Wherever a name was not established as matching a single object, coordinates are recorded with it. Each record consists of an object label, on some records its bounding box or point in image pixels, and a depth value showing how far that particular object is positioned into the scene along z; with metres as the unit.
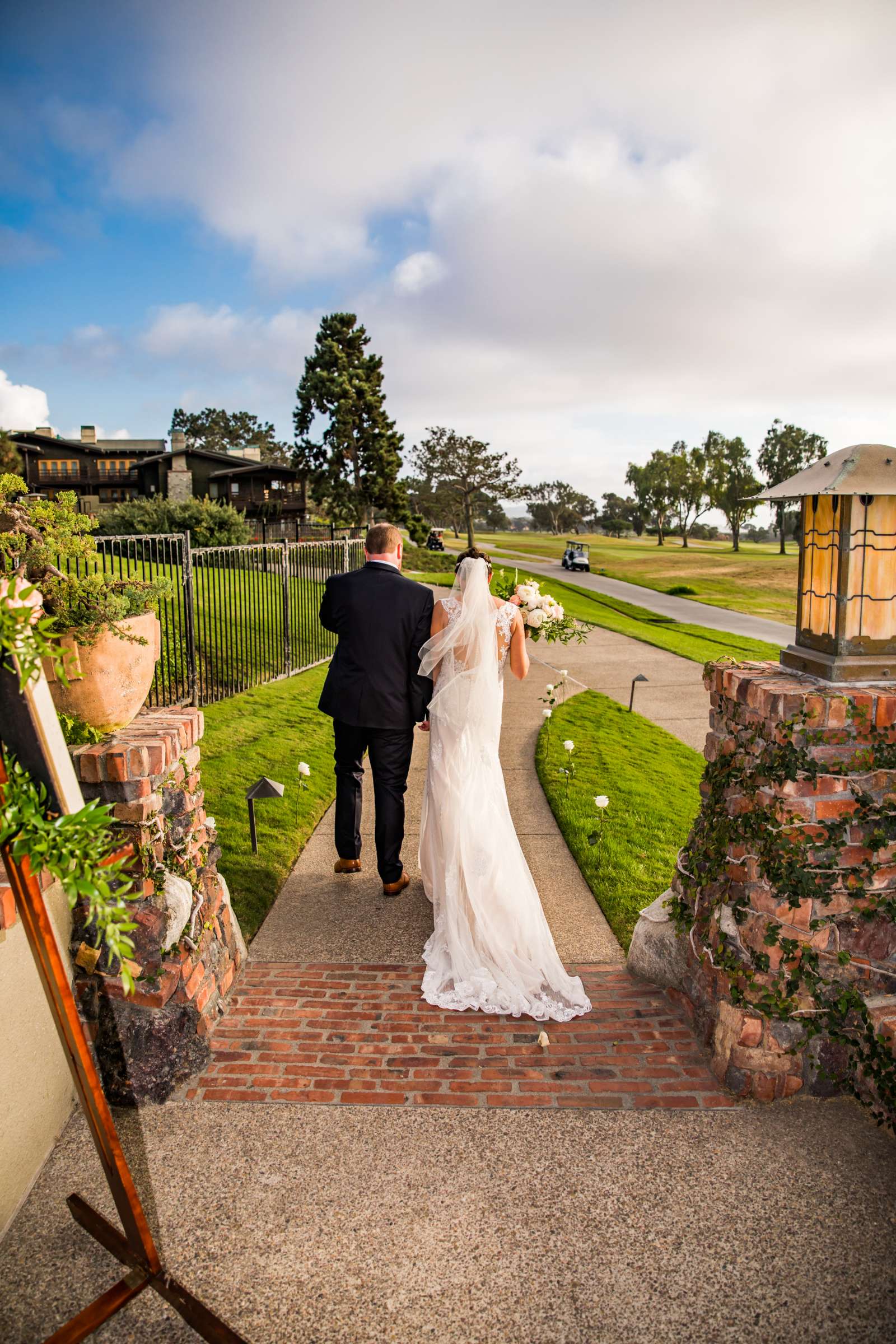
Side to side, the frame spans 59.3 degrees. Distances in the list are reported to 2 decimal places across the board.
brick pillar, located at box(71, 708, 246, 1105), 3.18
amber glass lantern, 3.20
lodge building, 48.50
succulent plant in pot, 3.10
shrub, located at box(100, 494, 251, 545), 28.14
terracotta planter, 3.10
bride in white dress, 3.98
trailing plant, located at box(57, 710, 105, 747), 3.20
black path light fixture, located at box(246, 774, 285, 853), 5.12
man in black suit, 4.86
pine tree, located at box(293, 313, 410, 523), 42.19
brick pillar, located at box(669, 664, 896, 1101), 3.19
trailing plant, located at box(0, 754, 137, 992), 1.89
